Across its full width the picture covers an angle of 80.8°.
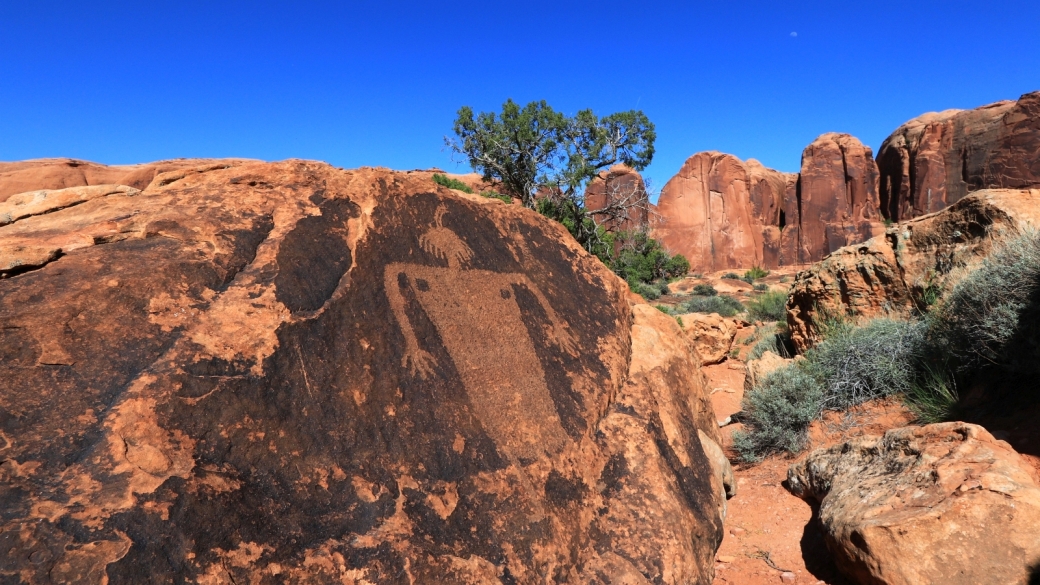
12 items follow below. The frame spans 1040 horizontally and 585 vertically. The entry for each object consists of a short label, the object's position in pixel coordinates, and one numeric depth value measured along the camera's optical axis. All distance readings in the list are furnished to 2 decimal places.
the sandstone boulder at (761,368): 5.70
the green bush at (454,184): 17.05
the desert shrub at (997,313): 3.89
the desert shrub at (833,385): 4.65
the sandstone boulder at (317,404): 1.54
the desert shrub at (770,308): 11.94
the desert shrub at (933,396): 4.20
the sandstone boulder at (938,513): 2.42
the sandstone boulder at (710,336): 9.22
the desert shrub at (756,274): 27.55
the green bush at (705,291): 21.00
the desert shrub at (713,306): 15.37
